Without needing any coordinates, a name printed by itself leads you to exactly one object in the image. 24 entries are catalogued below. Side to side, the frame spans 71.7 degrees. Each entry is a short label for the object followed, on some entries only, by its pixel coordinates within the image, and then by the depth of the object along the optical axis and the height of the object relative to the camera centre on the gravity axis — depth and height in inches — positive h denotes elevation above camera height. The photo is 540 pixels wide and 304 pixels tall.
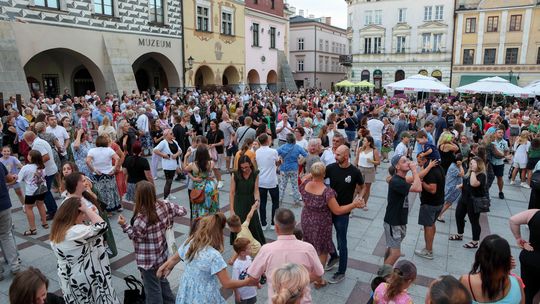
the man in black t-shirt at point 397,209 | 194.1 -62.0
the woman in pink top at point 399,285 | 116.9 -60.7
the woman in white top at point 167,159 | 314.3 -58.7
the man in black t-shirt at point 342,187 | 198.4 -52.2
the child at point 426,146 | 267.0 -42.1
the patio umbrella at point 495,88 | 664.4 +2.9
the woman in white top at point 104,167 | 273.4 -57.2
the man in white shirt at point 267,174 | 259.9 -58.6
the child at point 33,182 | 249.4 -61.9
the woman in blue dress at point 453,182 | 286.4 -70.6
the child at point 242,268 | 144.0 -69.4
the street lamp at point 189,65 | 946.7 +62.1
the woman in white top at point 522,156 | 387.5 -68.8
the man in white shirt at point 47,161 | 270.8 -54.1
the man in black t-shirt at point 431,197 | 216.1 -62.2
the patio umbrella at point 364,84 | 1216.0 +17.2
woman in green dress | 222.5 -60.4
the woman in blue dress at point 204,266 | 124.0 -58.2
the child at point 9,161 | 275.7 -53.6
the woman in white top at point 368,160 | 308.5 -58.0
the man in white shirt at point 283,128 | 414.0 -43.0
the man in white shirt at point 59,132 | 341.7 -39.9
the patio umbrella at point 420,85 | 661.3 +7.9
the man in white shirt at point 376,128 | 430.6 -44.2
